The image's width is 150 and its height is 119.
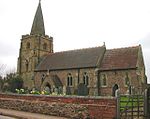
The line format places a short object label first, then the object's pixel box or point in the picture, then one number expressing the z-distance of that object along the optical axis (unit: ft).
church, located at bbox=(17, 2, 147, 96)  126.62
